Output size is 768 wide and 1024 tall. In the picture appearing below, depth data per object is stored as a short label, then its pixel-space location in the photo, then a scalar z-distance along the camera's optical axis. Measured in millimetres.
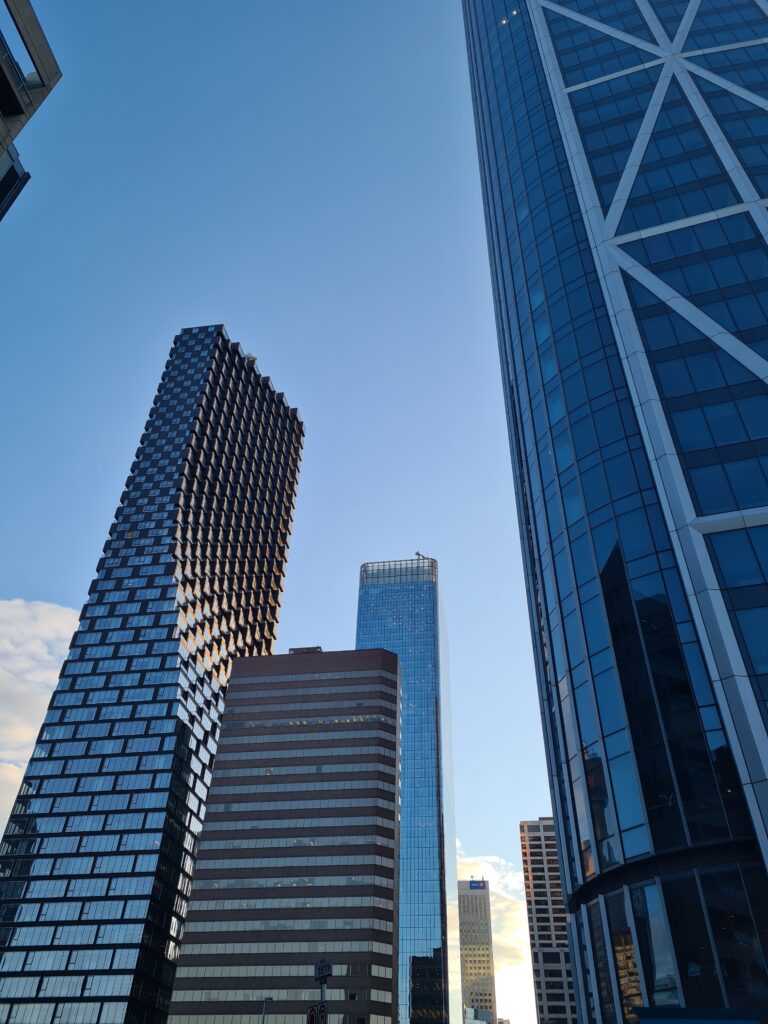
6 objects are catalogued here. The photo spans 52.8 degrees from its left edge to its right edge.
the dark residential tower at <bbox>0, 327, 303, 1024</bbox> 114250
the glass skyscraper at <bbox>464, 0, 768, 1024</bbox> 34531
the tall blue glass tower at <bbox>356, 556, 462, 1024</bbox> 186375
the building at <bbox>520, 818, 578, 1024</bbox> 184750
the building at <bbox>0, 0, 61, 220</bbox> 30875
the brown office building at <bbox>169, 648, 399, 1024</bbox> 106125
